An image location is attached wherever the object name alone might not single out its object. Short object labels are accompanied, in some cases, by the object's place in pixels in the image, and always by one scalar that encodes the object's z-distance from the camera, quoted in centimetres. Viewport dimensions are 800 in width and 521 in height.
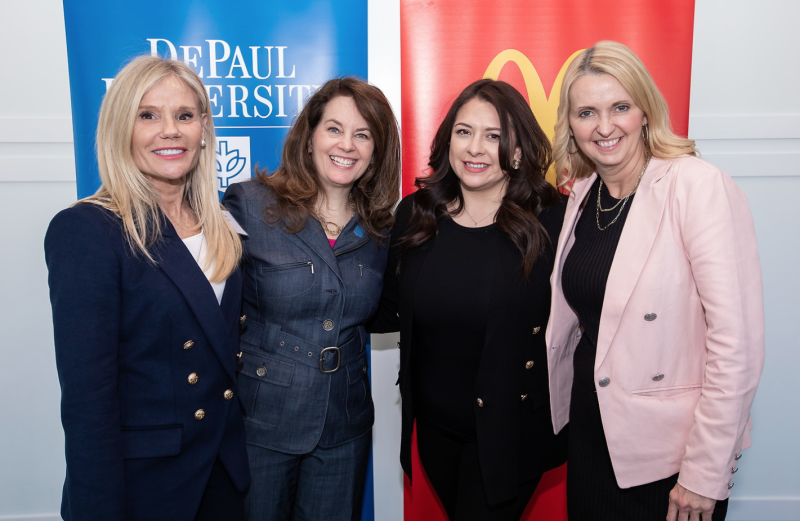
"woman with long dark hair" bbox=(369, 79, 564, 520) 184
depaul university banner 252
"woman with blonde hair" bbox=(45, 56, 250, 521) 129
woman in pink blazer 143
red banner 263
